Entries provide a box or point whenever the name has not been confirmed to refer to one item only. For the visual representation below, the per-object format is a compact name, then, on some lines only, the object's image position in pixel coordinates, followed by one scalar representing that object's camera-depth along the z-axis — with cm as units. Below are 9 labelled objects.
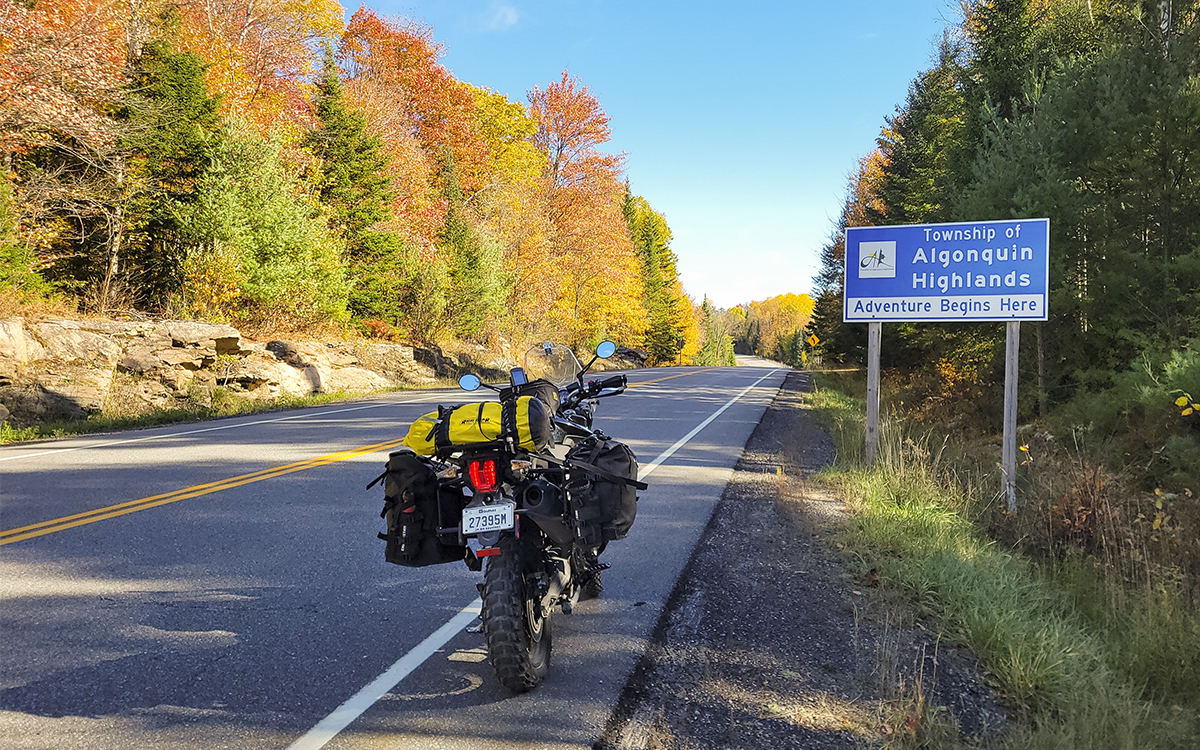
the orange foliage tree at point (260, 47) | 2478
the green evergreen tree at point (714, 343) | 10685
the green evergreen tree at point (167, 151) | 1861
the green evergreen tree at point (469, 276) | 2956
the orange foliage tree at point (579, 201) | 4178
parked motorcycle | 338
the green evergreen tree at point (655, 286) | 6306
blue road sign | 827
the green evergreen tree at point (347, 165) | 2533
